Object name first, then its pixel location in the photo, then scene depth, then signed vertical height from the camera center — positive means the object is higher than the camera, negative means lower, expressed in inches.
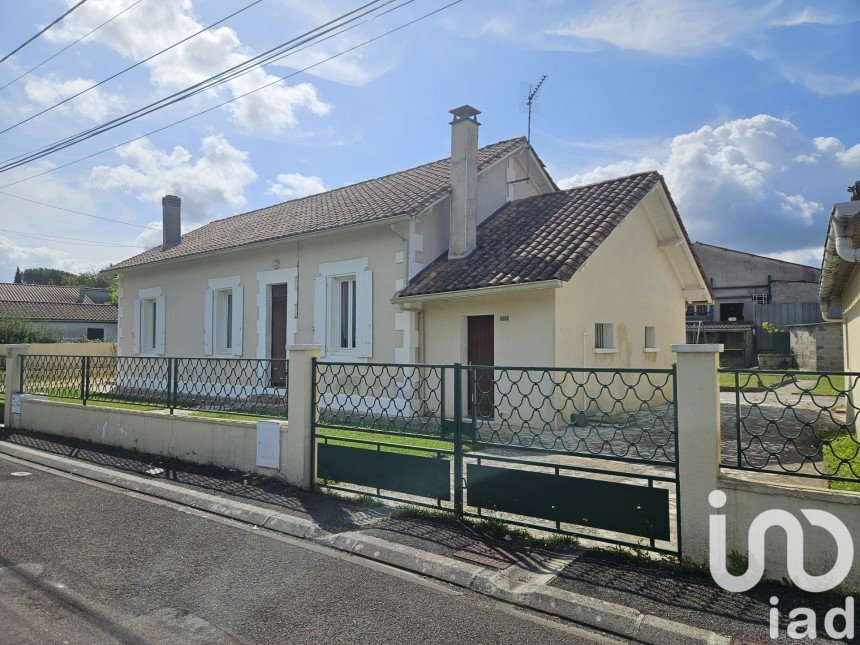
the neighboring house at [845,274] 197.2 +36.4
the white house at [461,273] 407.5 +58.5
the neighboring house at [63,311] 1464.1 +84.2
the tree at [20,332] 1024.9 +20.6
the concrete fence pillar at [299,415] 248.2 -31.6
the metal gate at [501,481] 170.7 -49.1
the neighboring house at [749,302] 1111.0 +87.0
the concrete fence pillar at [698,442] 159.0 -27.7
